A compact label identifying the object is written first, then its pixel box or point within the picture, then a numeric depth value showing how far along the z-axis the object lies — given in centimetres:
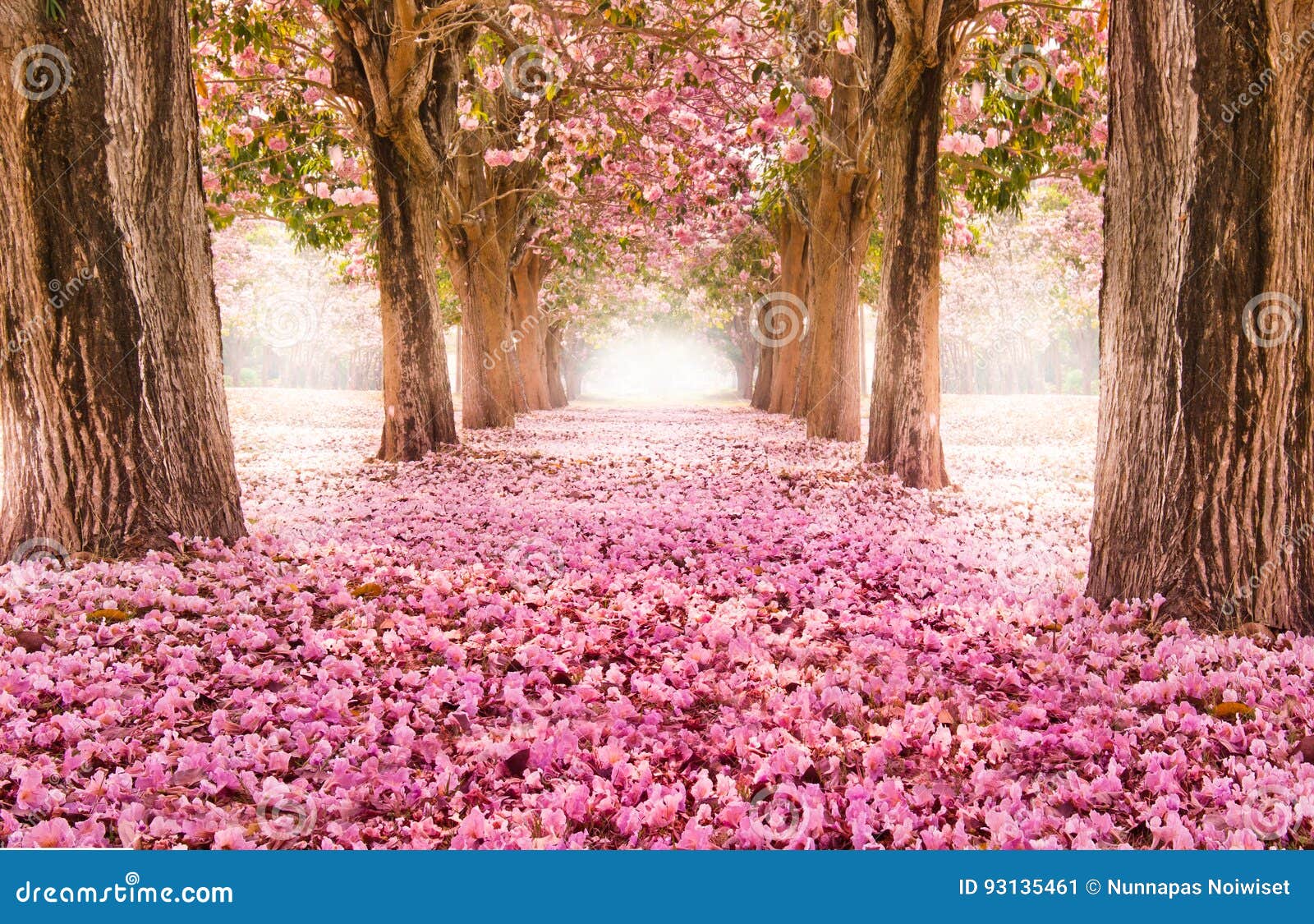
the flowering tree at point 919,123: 952
